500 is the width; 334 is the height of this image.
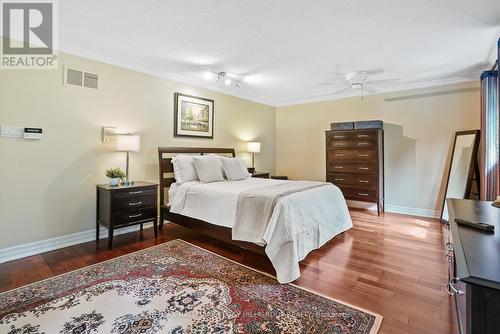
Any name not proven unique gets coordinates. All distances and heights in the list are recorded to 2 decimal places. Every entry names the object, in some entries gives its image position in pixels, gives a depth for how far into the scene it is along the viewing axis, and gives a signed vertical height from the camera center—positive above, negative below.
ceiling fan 4.02 +1.59
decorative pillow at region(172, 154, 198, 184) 3.62 -0.01
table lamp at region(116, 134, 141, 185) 3.26 +0.33
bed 2.32 -0.53
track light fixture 4.02 +1.58
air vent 3.03 +1.15
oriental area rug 1.62 -1.04
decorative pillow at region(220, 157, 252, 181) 3.88 -0.01
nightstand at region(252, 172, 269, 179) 5.09 -0.13
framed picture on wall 4.18 +0.94
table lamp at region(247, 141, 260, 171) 5.33 +0.48
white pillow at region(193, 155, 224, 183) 3.61 -0.01
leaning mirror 3.81 +0.07
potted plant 3.16 -0.11
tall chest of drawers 4.46 +0.12
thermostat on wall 2.74 +0.39
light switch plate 2.62 +0.39
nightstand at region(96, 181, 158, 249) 2.96 -0.48
